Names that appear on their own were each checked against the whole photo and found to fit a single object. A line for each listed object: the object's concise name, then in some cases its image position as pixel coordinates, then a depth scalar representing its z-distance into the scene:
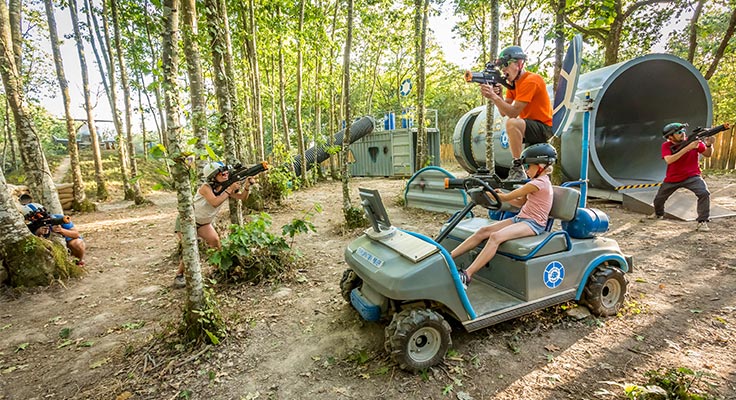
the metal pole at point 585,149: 3.57
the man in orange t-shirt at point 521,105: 3.61
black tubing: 17.03
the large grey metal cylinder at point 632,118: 7.22
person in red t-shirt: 5.52
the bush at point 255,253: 4.12
